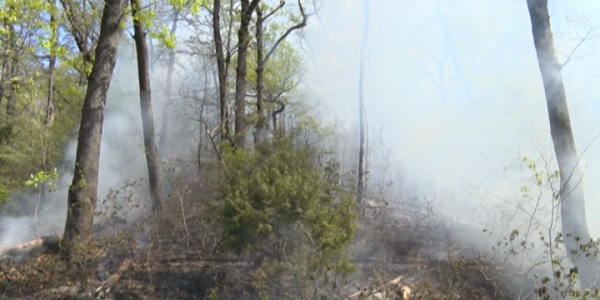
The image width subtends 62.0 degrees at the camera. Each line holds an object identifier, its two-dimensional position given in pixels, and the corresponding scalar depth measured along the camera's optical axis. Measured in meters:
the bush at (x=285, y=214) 5.32
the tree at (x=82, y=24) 9.59
